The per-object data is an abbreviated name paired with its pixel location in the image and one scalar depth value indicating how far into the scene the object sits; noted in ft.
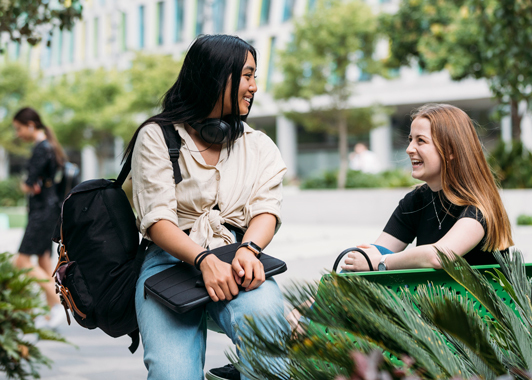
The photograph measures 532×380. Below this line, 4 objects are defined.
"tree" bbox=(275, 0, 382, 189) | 62.64
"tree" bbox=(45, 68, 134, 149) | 100.37
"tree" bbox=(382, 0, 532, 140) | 24.85
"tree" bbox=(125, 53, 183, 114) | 86.33
